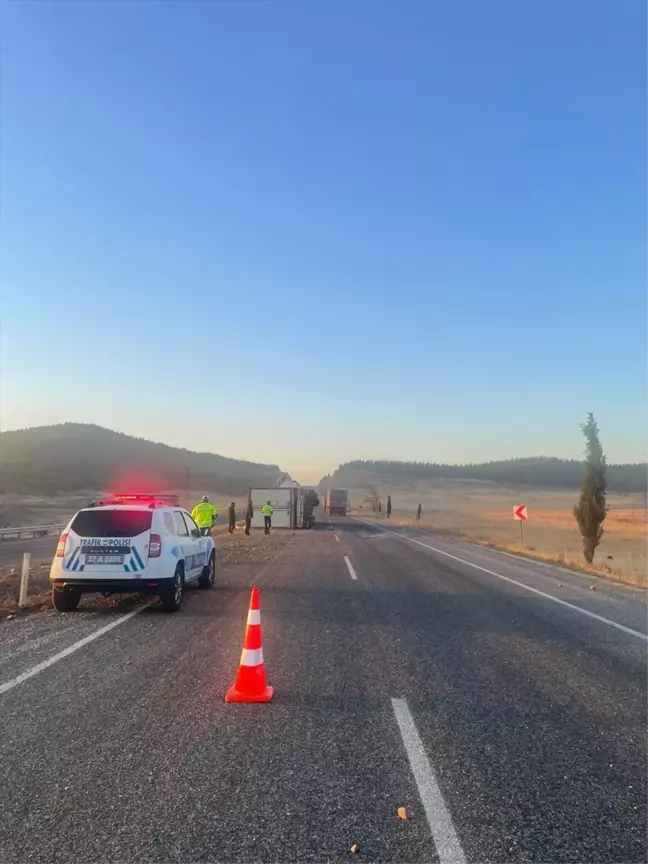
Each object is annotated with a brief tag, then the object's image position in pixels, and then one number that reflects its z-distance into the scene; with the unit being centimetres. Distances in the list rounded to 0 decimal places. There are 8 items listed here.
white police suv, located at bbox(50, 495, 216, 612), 1033
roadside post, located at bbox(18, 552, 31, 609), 1150
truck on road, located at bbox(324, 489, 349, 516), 7856
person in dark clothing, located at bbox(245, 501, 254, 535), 3558
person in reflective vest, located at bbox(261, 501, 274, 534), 3656
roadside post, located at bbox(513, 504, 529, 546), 2919
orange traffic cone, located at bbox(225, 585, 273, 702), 602
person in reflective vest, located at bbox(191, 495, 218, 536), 1942
